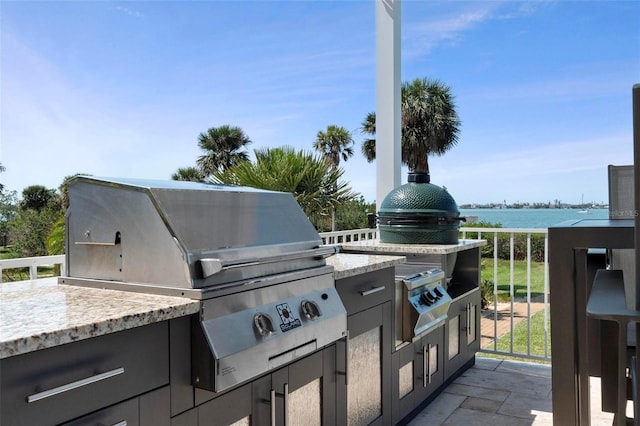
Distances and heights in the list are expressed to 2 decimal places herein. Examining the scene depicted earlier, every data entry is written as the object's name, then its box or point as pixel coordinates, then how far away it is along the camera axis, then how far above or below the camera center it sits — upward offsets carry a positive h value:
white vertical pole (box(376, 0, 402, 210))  3.88 +0.98
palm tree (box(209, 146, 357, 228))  5.56 +0.52
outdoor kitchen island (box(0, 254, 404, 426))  0.94 -0.32
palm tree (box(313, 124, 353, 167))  23.39 +3.67
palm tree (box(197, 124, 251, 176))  22.11 +3.45
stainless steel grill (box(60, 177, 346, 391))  1.34 -0.14
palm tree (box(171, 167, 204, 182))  20.14 +1.91
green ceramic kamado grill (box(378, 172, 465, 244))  3.14 +0.01
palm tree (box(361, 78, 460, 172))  17.66 +3.56
